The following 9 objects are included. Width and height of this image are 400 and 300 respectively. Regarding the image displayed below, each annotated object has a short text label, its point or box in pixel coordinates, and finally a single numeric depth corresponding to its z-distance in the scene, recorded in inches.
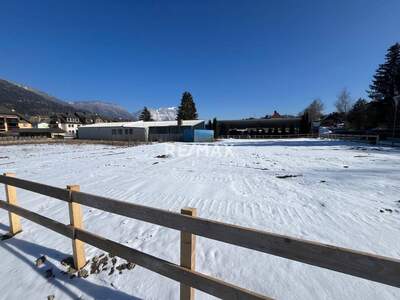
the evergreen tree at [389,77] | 1668.3
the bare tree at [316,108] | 3811.5
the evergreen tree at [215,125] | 2346.9
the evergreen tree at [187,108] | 2768.2
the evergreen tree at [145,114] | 3528.5
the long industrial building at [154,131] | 1870.1
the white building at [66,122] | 3932.1
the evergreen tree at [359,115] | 2249.3
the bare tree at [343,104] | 3038.9
